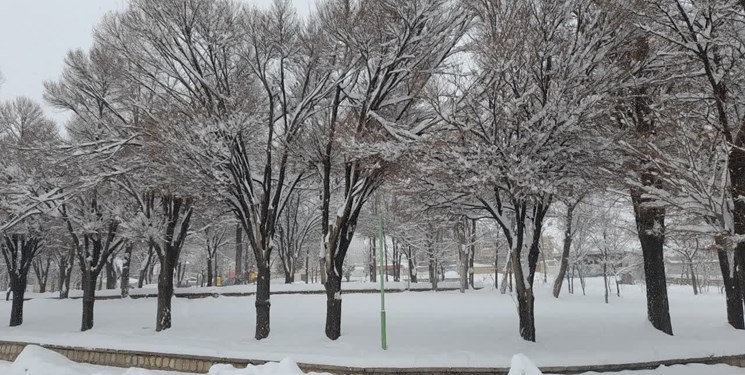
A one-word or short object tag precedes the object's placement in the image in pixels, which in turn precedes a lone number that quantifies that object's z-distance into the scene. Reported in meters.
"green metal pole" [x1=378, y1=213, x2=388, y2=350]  11.66
